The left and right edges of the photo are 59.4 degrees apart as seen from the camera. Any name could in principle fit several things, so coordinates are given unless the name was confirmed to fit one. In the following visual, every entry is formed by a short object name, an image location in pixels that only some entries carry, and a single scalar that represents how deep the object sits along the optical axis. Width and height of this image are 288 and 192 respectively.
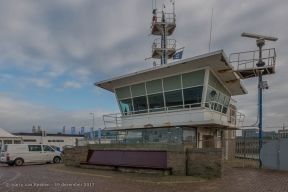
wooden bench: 13.34
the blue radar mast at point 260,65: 16.61
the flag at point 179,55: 21.77
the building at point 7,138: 40.50
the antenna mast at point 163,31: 24.17
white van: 20.91
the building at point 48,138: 57.92
